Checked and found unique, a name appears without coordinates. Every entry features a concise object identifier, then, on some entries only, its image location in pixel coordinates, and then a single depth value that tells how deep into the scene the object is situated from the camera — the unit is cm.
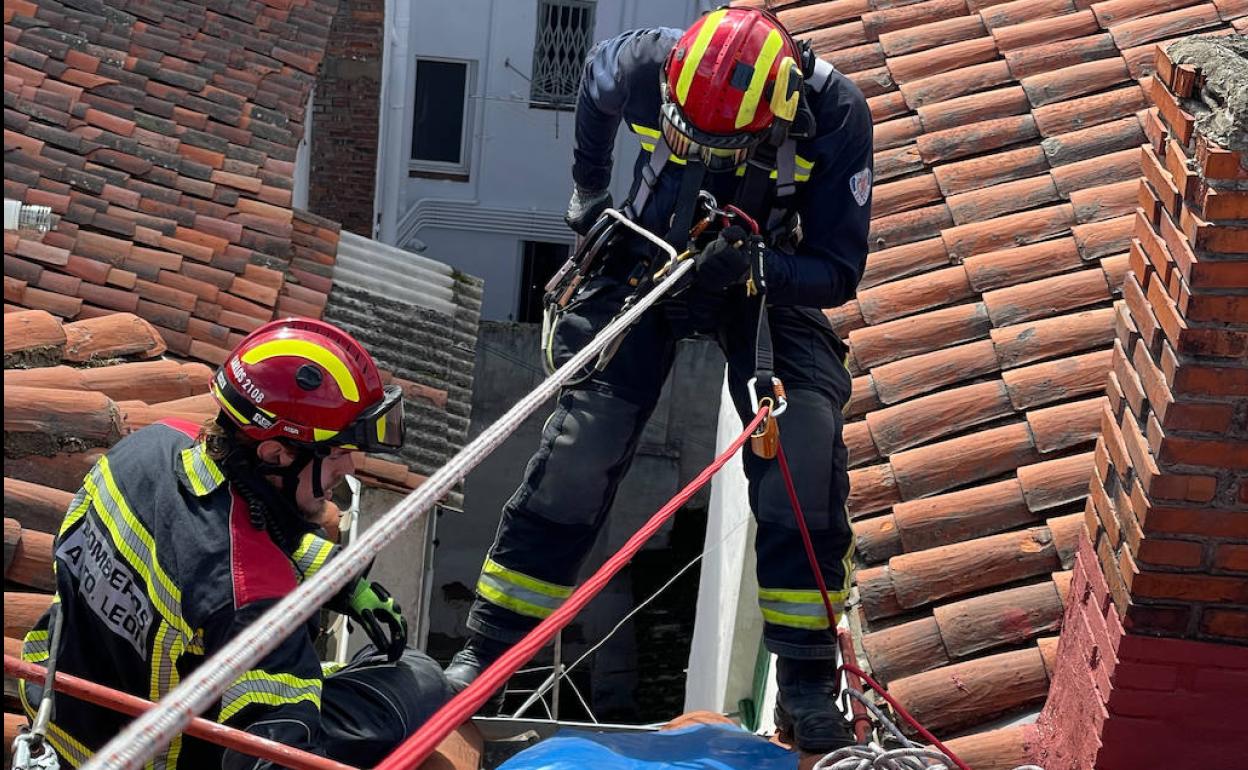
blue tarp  356
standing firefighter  457
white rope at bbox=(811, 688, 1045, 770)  381
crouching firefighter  335
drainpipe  1958
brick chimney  364
